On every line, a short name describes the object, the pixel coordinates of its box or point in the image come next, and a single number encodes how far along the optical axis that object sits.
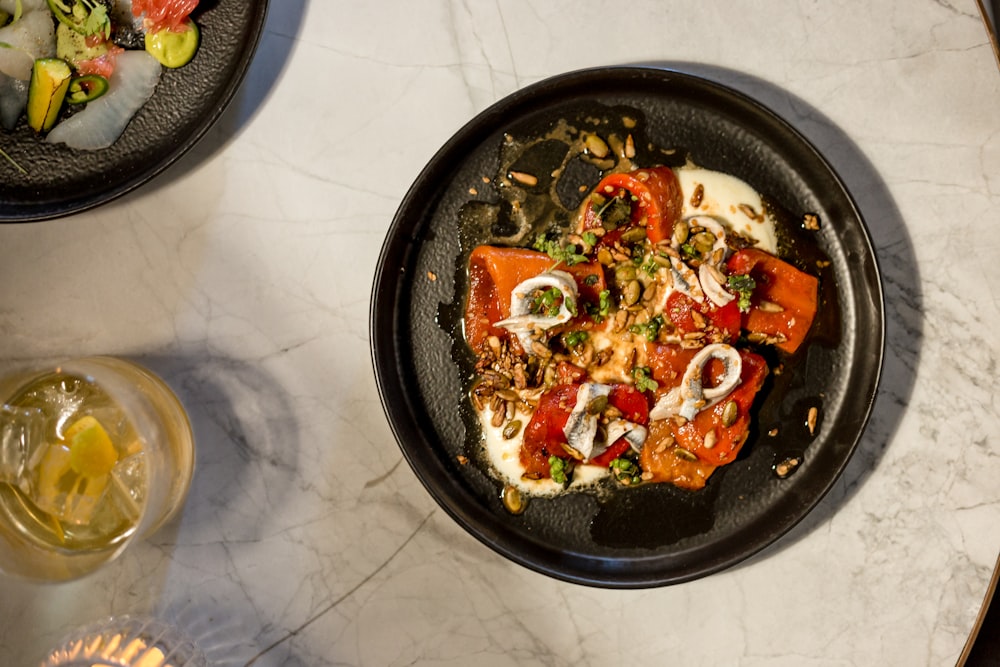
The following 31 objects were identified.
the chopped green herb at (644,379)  0.85
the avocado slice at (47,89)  0.87
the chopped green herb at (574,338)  0.86
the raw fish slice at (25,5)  0.88
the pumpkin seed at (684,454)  0.85
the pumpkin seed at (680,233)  0.86
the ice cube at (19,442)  0.84
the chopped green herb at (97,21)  0.87
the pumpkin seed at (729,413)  0.84
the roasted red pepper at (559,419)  0.85
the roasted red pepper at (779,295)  0.85
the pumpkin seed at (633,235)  0.86
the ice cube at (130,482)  0.85
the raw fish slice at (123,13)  0.88
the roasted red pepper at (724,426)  0.84
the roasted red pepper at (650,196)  0.85
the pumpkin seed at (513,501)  0.86
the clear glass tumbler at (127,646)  0.88
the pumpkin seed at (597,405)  0.84
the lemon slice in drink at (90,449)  0.85
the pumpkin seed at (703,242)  0.85
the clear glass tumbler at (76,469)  0.84
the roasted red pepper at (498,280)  0.86
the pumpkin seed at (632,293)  0.86
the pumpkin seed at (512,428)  0.86
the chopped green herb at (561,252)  0.85
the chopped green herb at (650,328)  0.86
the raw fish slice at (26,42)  0.87
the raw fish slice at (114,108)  0.87
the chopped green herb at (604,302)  0.85
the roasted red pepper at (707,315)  0.84
